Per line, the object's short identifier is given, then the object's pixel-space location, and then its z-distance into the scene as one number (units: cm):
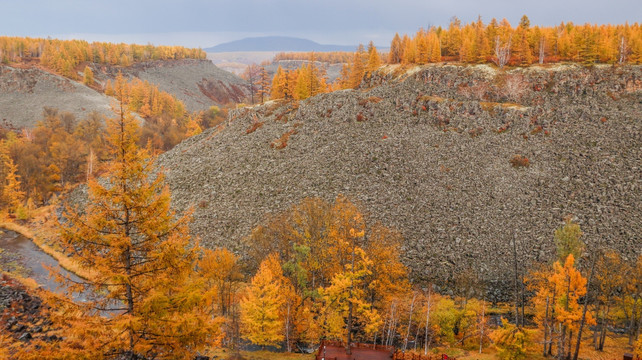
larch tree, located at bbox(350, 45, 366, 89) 11470
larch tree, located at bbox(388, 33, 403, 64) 11506
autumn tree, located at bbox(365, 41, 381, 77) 11250
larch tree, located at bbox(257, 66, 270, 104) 11850
